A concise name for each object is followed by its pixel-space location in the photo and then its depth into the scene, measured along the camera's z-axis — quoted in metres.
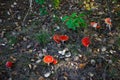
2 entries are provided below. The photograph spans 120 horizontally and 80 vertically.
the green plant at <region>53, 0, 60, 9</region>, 4.28
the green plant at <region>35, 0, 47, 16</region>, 4.22
